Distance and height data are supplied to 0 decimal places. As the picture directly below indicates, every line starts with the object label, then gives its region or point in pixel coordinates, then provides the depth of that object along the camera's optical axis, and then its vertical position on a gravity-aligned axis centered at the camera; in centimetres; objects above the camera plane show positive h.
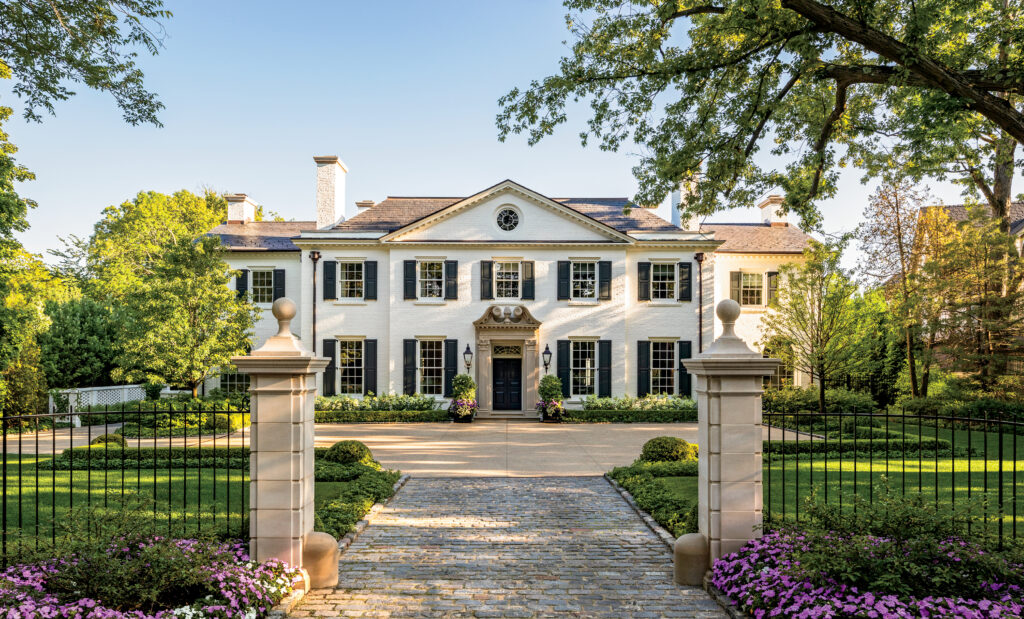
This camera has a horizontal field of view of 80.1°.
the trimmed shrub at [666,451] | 1163 -241
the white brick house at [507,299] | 2256 +104
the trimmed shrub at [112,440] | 1342 -248
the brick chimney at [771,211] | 2658 +516
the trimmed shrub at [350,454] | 1172 -246
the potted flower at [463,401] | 2097 -256
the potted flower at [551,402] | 2131 -264
